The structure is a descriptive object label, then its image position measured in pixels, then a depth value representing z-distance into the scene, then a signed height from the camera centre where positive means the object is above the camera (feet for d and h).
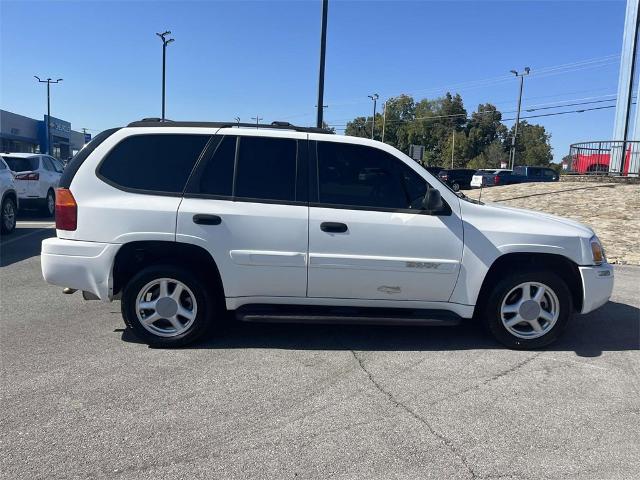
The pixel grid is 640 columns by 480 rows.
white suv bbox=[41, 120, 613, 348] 14.20 -1.68
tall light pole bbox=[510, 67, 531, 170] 177.14 +35.78
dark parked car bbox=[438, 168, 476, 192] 121.22 +2.49
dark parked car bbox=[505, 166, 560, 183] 112.16 +3.39
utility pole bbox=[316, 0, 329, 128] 39.86 +10.11
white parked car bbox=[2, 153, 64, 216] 41.81 -1.03
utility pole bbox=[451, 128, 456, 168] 248.32 +19.20
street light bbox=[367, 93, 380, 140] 220.84 +35.08
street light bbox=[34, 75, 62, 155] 183.01 +17.49
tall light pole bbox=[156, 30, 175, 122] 94.73 +22.75
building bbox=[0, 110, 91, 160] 168.35 +11.79
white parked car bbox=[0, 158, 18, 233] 33.09 -2.36
